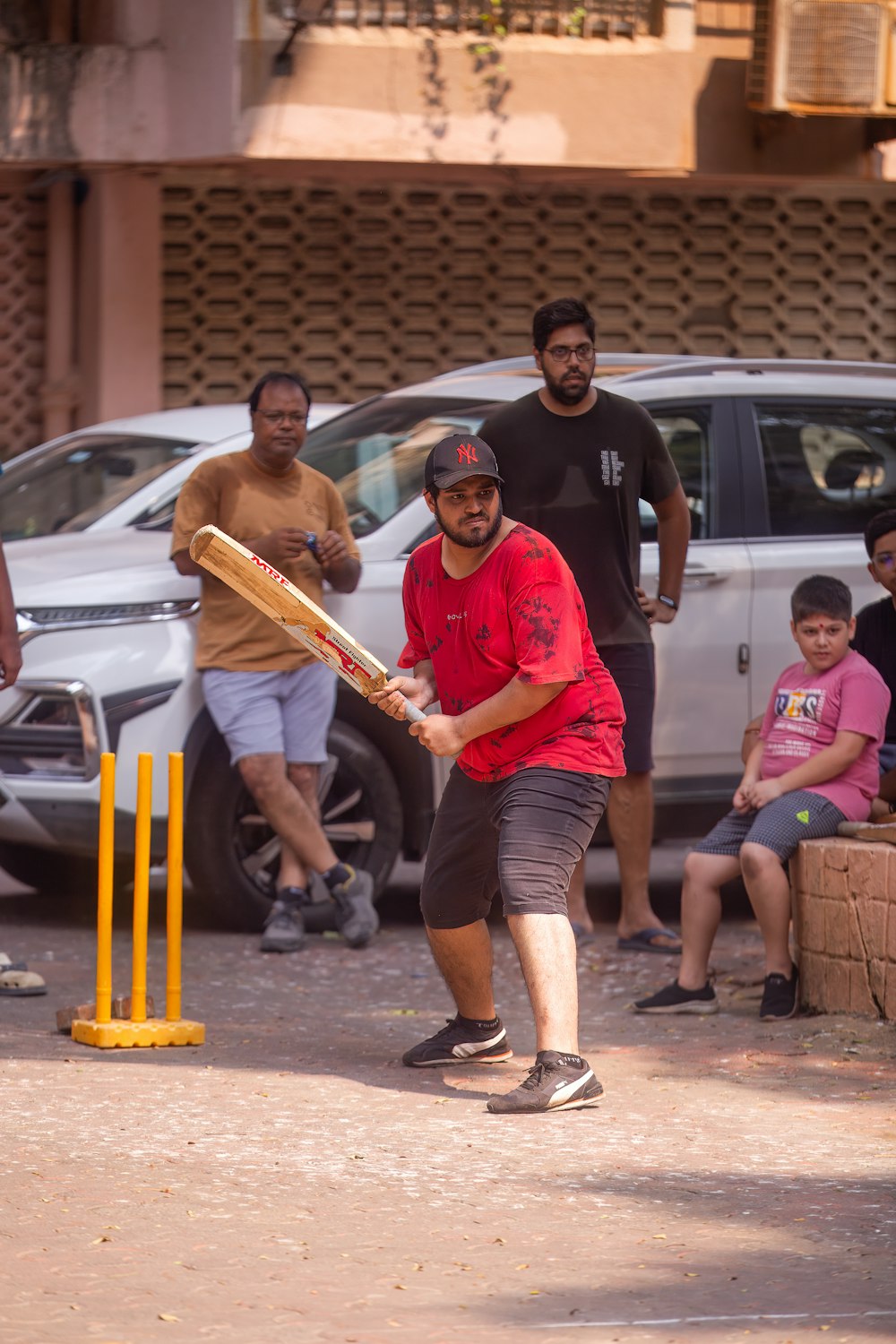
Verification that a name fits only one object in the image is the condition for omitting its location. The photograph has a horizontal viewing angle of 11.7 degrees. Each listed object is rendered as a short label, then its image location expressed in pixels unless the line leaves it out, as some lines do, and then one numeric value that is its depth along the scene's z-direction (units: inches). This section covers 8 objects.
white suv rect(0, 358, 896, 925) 620.6
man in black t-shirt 578.7
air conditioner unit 1115.8
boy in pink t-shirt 534.8
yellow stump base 495.6
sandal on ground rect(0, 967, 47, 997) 557.9
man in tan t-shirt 615.9
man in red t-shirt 441.1
